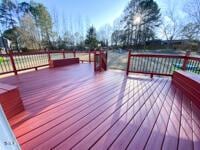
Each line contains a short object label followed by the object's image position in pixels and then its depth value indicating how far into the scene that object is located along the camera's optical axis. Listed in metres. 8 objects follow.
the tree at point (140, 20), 21.87
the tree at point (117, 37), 26.87
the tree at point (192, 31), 12.60
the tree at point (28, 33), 15.82
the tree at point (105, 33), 27.67
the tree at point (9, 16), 17.23
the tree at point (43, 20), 18.33
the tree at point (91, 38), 23.17
